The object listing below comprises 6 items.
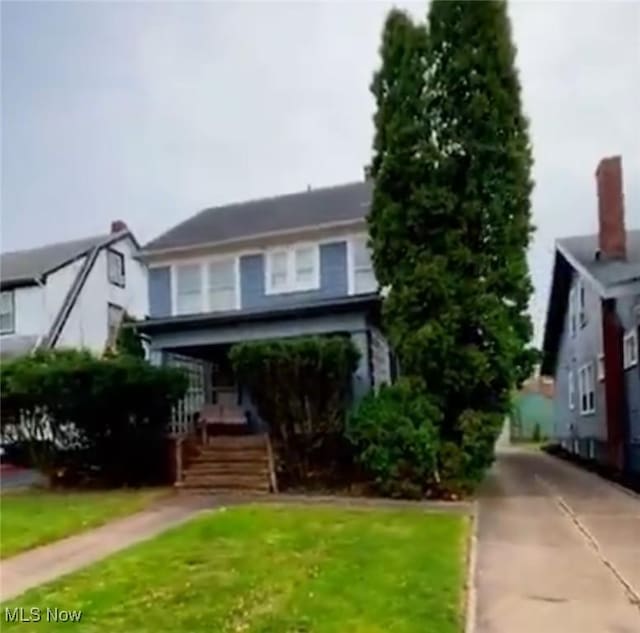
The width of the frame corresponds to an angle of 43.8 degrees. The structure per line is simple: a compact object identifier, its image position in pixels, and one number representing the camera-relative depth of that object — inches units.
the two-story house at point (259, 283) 651.5
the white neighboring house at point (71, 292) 924.0
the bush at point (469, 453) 482.9
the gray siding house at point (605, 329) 586.2
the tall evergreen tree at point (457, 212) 507.2
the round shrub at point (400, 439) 475.5
